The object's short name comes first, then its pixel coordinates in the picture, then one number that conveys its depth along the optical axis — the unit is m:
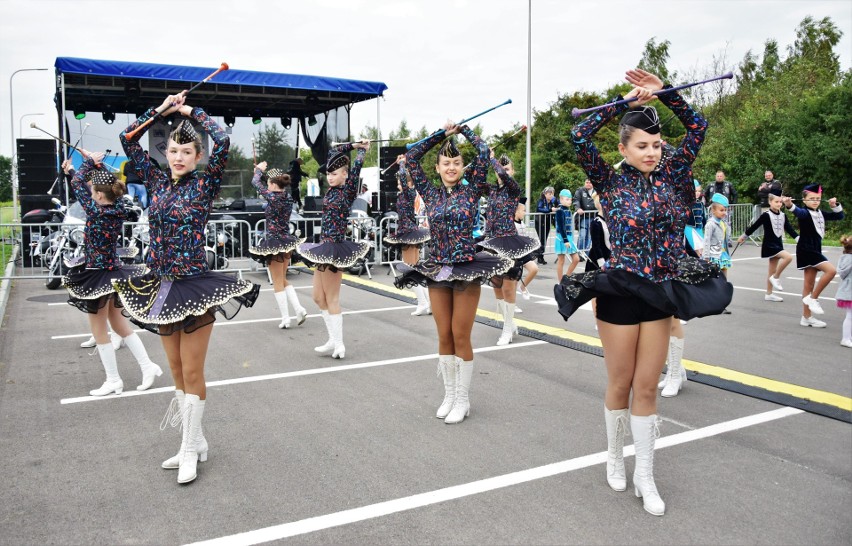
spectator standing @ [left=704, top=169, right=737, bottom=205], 18.58
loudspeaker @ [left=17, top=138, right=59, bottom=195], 15.98
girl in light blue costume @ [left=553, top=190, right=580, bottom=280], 12.16
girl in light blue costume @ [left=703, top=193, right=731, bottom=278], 8.09
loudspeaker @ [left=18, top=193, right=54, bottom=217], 16.17
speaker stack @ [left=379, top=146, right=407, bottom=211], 17.03
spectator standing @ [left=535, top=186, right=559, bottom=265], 16.08
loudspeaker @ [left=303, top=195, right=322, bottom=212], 17.84
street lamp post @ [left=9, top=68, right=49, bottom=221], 29.77
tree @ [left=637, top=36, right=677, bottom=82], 43.91
